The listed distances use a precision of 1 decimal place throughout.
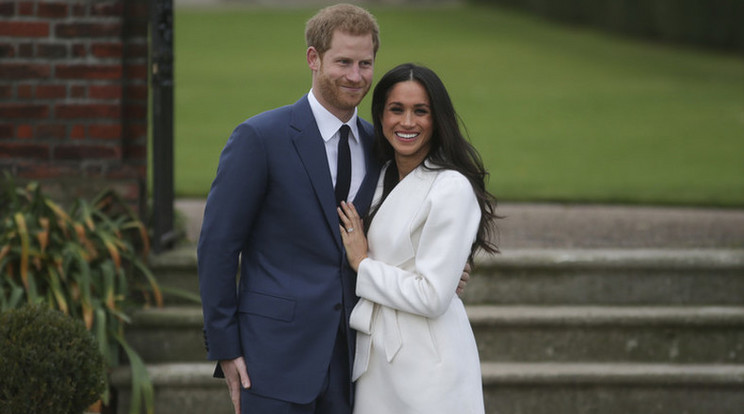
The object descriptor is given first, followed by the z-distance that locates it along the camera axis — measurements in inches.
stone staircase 405.4
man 255.9
